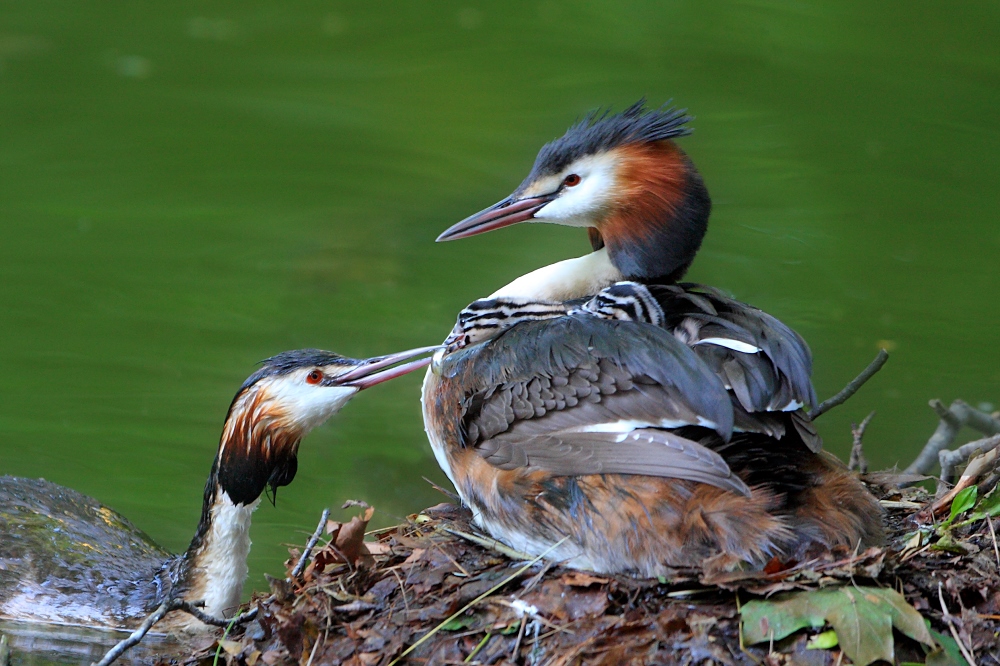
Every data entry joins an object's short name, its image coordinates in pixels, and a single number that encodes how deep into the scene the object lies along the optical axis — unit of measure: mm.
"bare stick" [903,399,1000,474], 8289
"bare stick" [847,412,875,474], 7785
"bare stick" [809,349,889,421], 7648
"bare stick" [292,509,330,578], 6457
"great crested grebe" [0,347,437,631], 7766
